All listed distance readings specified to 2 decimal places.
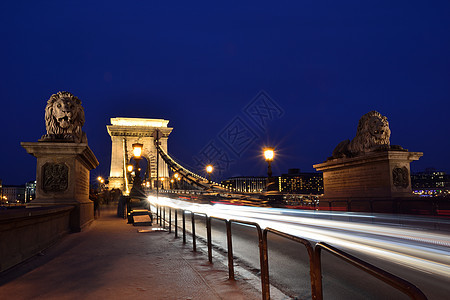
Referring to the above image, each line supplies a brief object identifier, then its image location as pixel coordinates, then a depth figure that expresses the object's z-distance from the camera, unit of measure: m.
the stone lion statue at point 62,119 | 10.34
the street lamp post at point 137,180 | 17.11
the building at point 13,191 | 95.97
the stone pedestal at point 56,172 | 9.70
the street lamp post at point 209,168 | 30.52
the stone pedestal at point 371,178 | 15.03
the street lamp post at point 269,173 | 14.41
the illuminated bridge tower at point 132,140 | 74.94
